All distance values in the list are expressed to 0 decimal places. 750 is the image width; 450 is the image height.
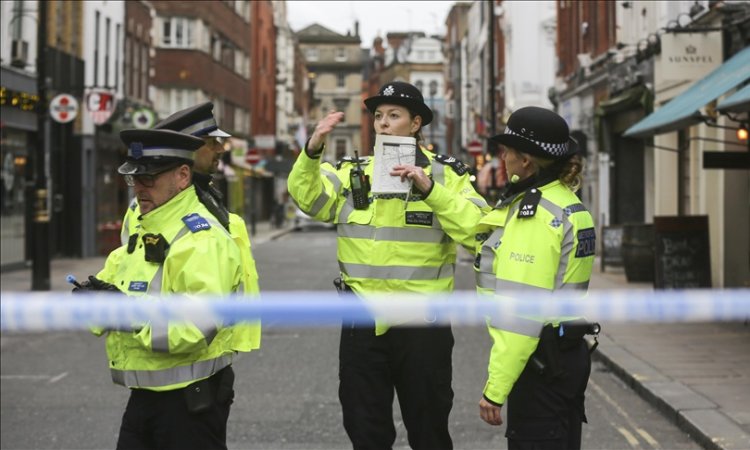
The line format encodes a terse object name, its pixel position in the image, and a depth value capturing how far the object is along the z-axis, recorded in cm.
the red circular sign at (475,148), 4491
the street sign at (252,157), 4822
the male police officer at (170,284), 413
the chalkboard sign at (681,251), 1477
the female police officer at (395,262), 517
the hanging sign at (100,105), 2376
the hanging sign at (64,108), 2014
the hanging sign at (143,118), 2873
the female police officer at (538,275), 421
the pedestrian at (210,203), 470
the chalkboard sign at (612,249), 2170
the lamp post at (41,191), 1836
